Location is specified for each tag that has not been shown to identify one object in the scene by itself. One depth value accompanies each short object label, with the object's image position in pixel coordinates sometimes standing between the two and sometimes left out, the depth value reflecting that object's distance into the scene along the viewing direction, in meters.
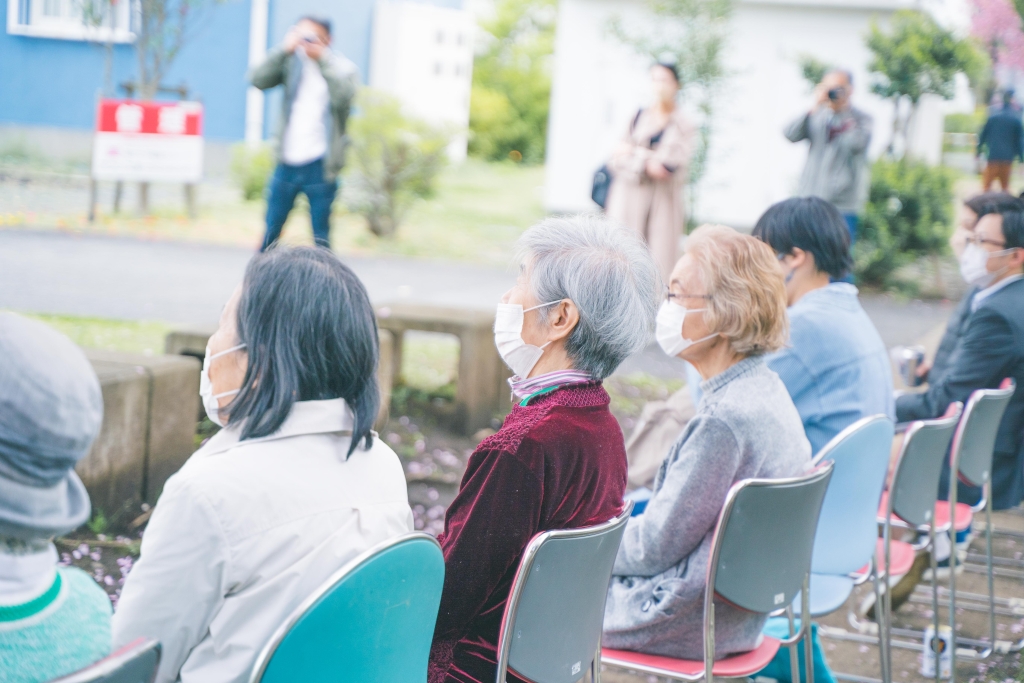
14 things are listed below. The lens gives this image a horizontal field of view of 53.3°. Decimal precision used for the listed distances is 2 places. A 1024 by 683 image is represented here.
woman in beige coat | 6.94
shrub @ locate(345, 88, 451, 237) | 12.24
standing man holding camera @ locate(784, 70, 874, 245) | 7.66
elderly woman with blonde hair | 2.36
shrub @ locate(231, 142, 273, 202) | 13.11
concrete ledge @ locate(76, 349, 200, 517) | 3.38
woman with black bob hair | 1.52
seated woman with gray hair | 1.92
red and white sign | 7.51
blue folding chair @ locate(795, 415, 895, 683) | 2.63
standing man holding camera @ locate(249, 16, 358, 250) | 6.58
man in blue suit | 3.63
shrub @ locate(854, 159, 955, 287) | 11.06
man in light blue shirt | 3.10
